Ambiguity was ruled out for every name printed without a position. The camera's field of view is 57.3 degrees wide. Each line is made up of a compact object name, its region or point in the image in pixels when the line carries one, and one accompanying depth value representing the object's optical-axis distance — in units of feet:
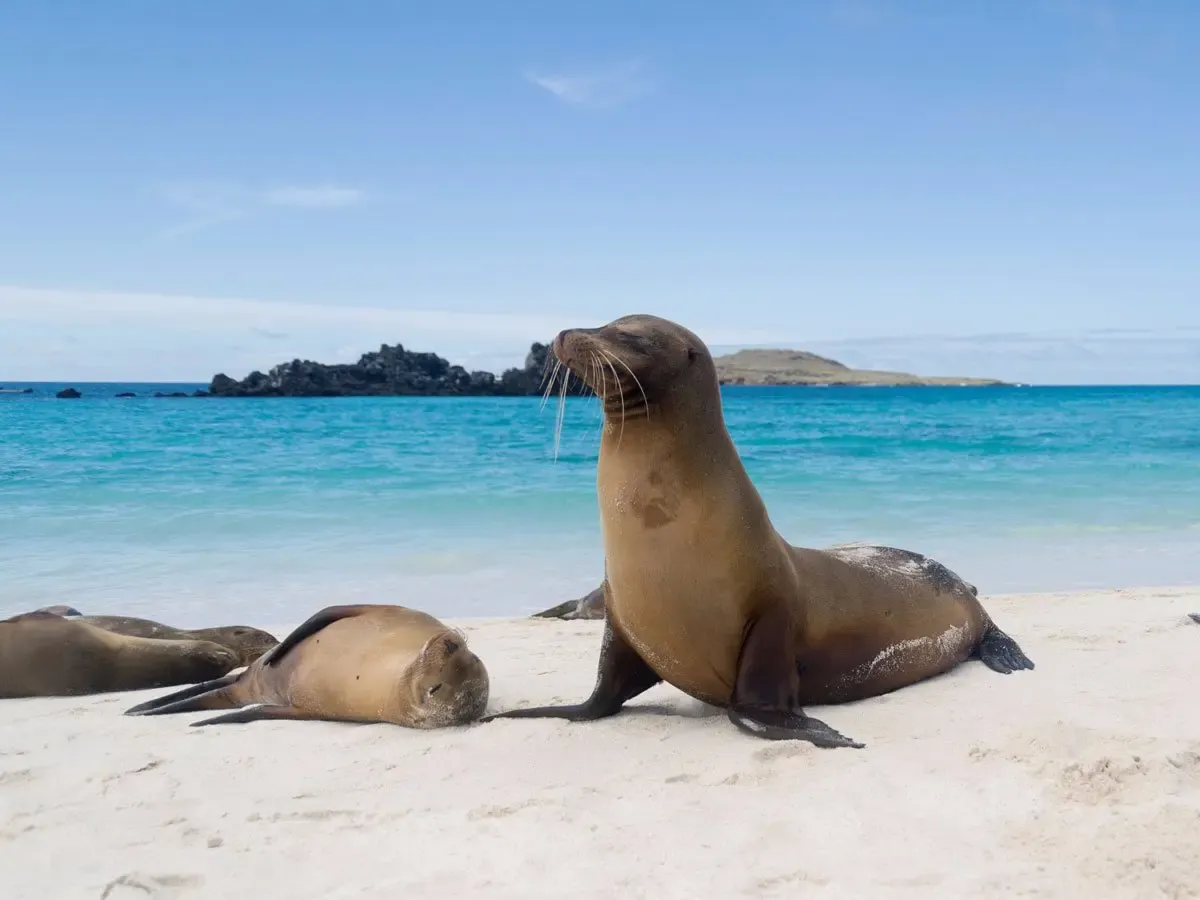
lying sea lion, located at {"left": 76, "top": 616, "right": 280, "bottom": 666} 18.33
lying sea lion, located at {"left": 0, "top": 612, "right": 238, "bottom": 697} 16.02
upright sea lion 11.86
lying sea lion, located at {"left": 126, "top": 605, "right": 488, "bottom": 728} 13.11
